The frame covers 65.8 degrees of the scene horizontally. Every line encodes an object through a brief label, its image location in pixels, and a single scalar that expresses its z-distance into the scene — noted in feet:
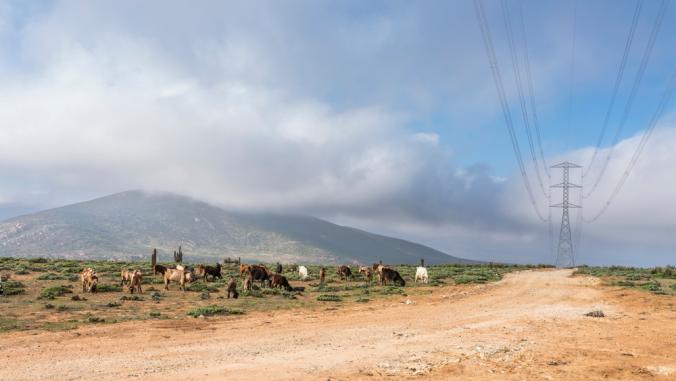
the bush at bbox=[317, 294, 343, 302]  98.38
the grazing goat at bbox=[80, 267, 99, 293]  100.83
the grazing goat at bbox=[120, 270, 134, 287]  111.14
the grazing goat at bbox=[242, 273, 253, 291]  106.01
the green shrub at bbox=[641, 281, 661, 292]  122.72
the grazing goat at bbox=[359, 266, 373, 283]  152.93
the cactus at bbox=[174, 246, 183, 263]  193.90
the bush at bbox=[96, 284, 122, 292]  103.96
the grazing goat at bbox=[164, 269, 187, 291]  109.70
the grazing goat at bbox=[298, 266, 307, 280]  157.29
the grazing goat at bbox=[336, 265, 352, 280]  159.44
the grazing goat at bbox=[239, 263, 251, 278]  141.43
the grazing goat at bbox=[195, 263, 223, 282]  137.59
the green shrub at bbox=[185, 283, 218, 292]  109.19
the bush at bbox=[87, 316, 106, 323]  67.22
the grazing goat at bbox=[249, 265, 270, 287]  121.08
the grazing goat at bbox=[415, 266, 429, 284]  148.25
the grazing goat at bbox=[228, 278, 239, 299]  97.09
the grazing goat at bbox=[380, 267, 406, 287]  138.51
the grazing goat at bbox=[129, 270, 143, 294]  101.27
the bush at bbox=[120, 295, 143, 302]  90.39
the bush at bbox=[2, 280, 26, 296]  94.27
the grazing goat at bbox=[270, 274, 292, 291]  117.80
